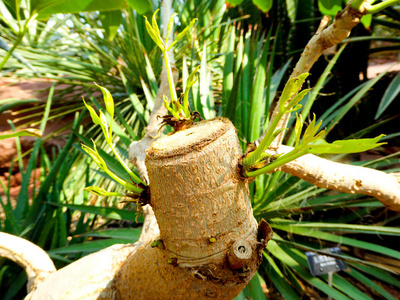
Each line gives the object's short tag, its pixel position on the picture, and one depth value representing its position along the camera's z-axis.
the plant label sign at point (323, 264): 1.09
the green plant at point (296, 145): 0.32
